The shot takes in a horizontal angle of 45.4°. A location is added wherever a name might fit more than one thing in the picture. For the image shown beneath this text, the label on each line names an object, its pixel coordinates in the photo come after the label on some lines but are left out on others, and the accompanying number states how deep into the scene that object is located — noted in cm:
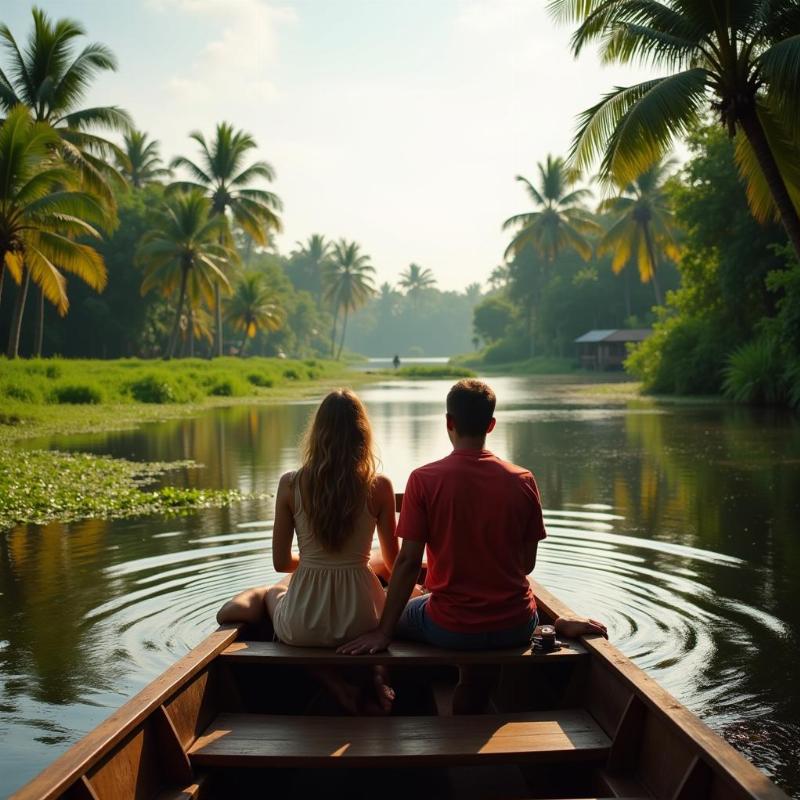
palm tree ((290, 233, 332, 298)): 11143
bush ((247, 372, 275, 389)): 4549
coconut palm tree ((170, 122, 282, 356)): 4559
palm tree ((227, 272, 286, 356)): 5959
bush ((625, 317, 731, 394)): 3269
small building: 6172
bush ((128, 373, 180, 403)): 3133
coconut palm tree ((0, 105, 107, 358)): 2200
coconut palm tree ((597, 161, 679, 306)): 4962
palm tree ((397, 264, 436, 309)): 13362
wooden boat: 312
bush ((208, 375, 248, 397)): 3847
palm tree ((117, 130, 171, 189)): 5772
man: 397
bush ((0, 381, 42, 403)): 2430
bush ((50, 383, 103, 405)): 2725
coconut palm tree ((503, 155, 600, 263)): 6209
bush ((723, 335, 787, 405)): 2720
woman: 419
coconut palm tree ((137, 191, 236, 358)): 4269
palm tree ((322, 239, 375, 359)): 8375
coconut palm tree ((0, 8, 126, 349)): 2802
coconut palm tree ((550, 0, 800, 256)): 1350
